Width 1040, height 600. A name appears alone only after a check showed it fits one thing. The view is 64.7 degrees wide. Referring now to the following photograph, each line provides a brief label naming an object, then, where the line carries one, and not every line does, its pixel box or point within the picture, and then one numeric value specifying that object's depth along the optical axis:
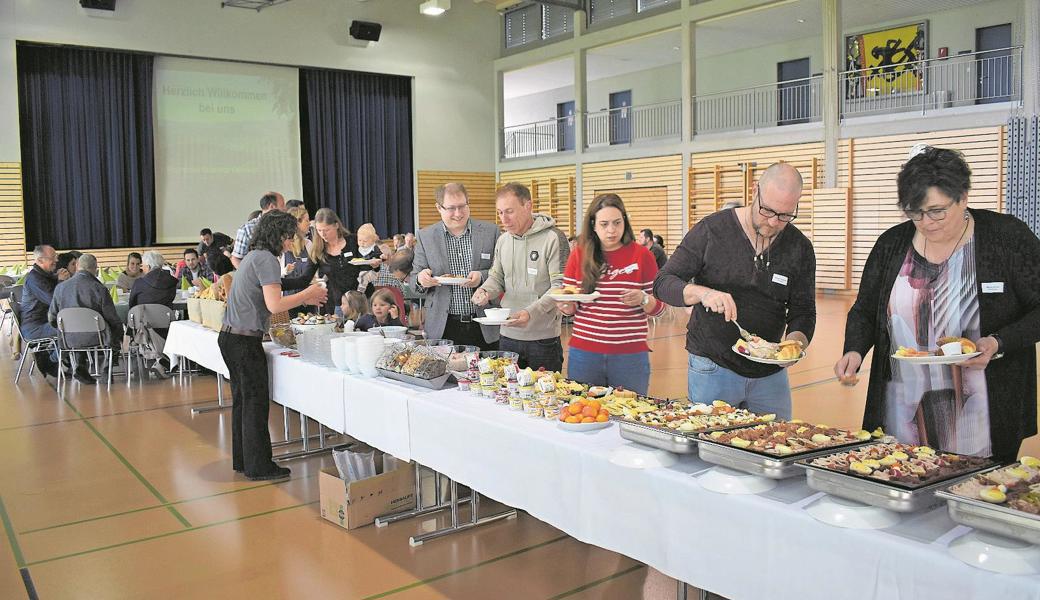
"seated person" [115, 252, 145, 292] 10.35
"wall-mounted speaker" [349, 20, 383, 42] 17.53
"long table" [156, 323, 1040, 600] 1.61
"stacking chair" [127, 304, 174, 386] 7.59
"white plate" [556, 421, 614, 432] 2.51
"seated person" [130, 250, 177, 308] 7.75
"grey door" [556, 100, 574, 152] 23.81
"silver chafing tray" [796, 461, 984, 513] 1.68
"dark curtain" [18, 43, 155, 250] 14.44
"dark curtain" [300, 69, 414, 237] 17.56
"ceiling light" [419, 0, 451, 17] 13.72
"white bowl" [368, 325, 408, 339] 4.08
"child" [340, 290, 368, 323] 5.66
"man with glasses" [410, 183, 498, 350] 4.11
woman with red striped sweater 3.32
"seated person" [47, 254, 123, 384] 7.27
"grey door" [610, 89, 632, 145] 23.84
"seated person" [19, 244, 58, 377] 7.61
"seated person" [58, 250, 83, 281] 8.86
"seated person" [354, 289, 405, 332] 5.28
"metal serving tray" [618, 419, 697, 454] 2.12
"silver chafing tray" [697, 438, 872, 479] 1.90
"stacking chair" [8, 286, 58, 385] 7.63
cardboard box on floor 3.58
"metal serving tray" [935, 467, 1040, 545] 1.49
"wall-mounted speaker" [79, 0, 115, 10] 14.30
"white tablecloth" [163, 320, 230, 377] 5.41
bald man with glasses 2.65
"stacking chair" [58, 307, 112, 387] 7.14
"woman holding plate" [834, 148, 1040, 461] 2.17
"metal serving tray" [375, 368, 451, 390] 3.27
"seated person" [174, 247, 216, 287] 9.47
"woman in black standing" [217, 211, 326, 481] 4.00
